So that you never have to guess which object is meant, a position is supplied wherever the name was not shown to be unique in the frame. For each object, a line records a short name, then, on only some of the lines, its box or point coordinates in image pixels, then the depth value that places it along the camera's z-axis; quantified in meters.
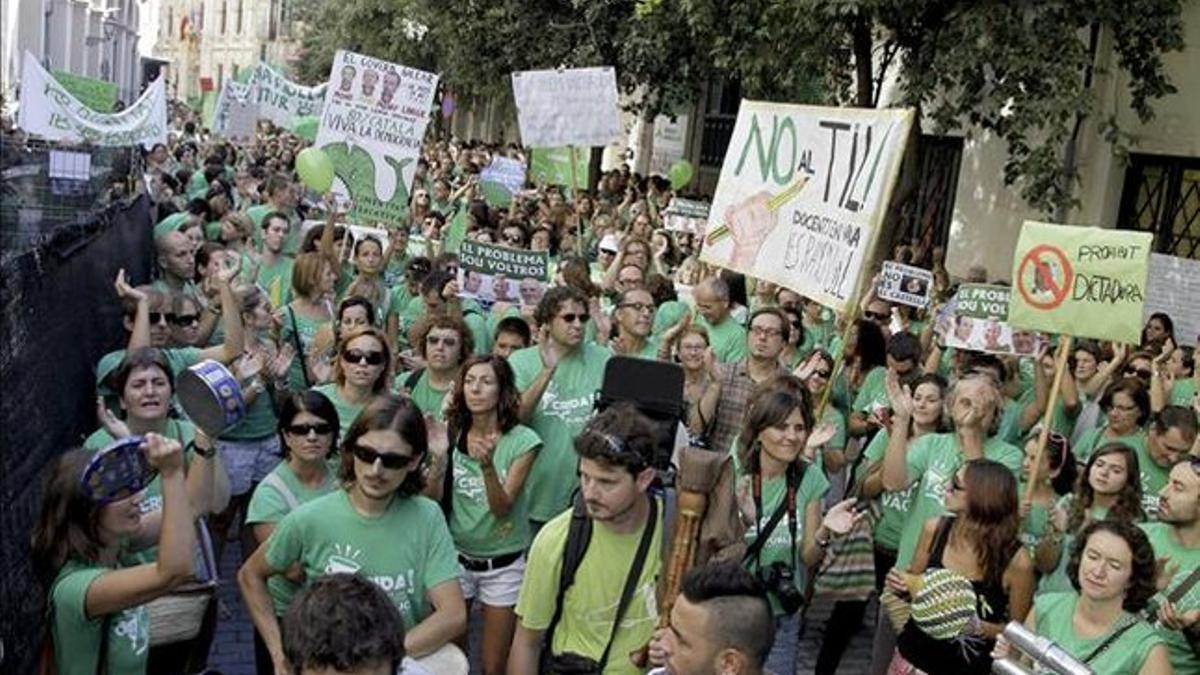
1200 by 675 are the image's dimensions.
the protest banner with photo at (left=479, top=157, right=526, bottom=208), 14.72
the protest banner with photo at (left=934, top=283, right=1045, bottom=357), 8.16
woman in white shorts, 5.37
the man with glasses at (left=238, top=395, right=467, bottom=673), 4.09
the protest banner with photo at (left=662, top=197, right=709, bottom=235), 13.23
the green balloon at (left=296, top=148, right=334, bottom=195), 10.02
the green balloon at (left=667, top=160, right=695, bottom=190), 18.92
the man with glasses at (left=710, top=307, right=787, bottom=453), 6.71
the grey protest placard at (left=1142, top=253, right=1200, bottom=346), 11.27
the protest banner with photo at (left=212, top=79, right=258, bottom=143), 16.73
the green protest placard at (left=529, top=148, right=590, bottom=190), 14.46
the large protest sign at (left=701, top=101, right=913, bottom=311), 6.71
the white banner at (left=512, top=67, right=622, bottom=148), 11.38
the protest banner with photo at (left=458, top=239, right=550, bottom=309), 8.49
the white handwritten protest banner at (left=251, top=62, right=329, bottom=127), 16.50
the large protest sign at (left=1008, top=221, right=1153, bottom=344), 6.68
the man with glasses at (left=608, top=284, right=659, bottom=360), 7.16
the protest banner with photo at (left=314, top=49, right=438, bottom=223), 10.11
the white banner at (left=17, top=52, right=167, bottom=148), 11.94
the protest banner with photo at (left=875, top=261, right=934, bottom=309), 9.35
